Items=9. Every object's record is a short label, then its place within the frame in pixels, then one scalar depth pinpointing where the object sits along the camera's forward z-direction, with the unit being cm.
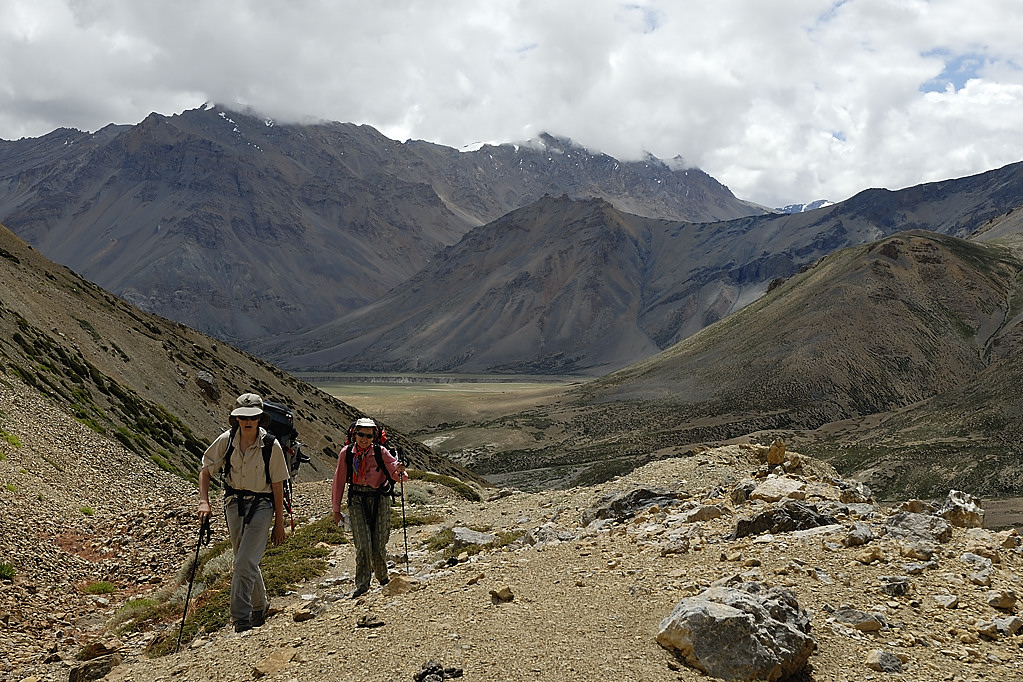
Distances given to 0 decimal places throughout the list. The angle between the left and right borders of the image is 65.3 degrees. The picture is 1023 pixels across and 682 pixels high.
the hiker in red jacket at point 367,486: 1219
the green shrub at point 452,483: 2400
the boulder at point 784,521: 1273
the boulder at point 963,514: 1392
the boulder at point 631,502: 1625
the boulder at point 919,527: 1221
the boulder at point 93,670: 979
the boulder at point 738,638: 805
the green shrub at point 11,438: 1912
